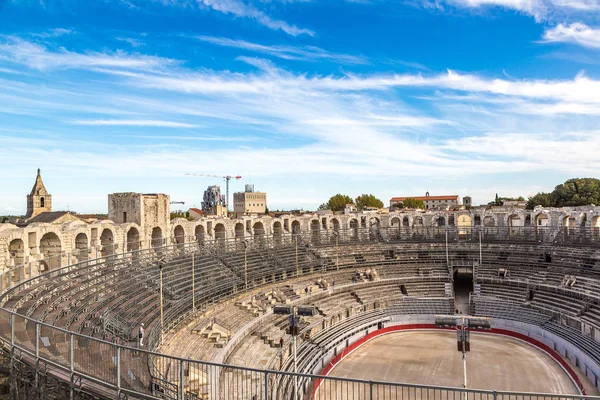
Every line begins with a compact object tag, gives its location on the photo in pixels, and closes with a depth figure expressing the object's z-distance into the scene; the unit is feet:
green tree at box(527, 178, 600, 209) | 262.06
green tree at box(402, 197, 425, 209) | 395.26
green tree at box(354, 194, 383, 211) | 359.25
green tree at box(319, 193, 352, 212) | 370.04
